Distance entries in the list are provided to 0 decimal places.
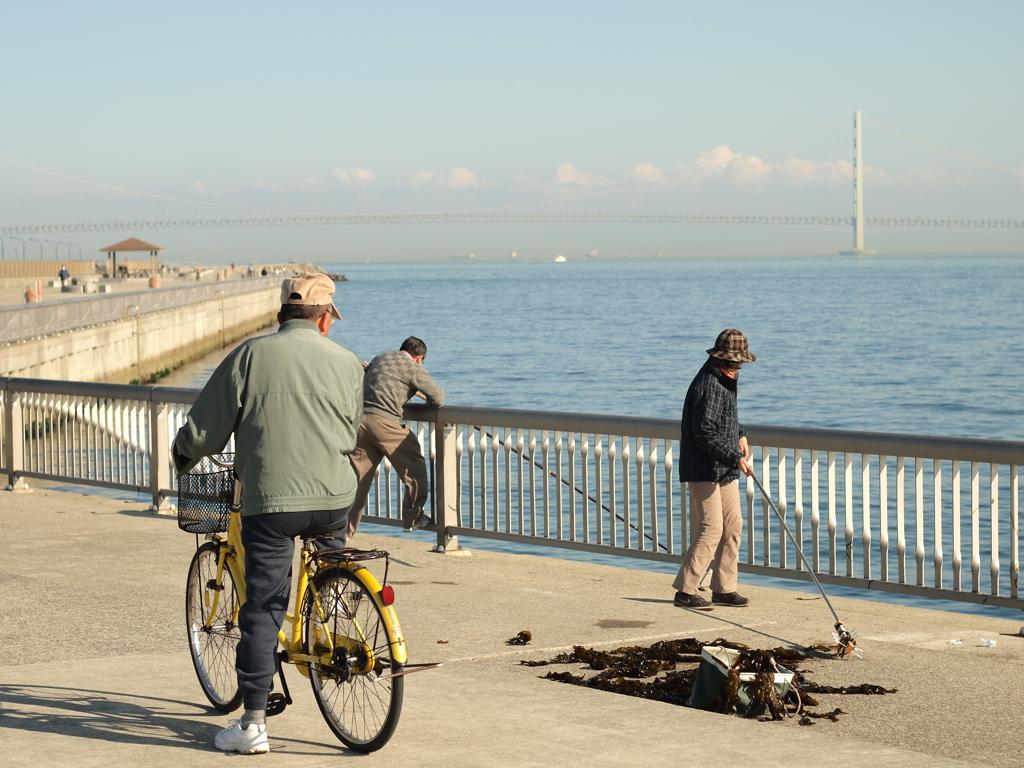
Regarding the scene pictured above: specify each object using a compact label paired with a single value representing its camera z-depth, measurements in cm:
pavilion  11412
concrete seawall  2831
